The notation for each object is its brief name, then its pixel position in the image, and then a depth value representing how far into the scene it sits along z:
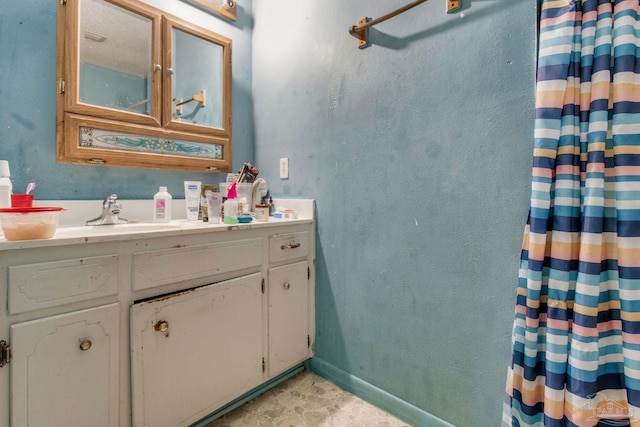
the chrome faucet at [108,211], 1.21
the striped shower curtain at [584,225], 0.73
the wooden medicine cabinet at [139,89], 1.19
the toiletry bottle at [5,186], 0.97
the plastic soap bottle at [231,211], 1.28
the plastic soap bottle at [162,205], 1.33
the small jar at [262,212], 1.45
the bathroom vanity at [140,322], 0.76
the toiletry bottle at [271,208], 1.68
